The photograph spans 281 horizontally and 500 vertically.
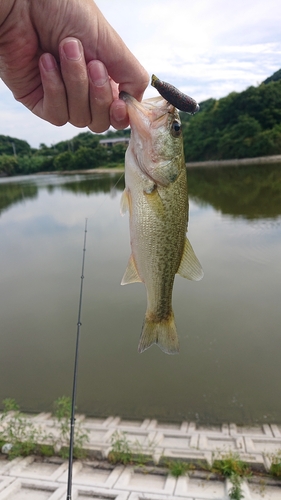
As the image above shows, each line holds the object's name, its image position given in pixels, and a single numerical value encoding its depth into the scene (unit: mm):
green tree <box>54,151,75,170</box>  61812
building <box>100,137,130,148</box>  65744
